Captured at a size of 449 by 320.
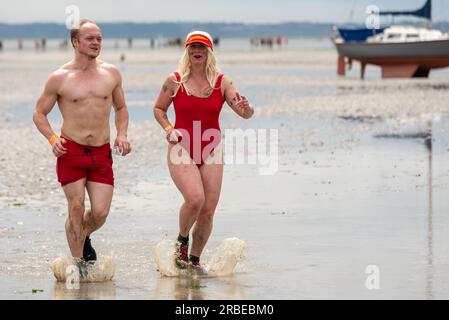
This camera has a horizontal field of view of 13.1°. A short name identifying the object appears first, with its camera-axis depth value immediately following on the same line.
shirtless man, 13.37
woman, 13.62
